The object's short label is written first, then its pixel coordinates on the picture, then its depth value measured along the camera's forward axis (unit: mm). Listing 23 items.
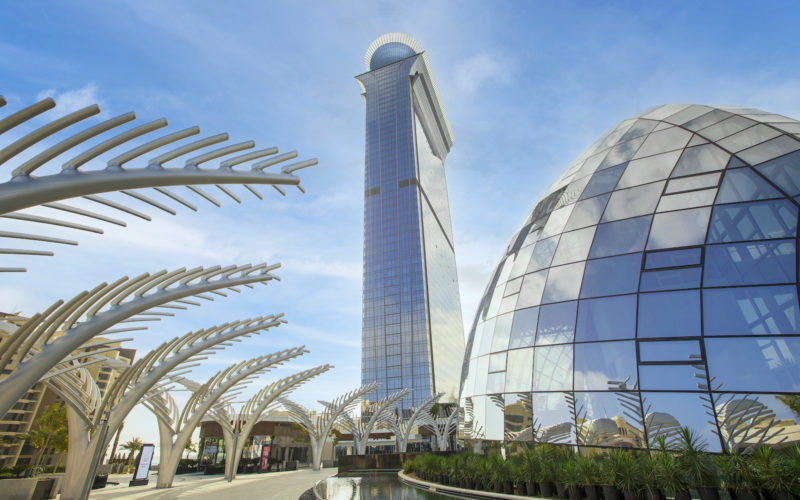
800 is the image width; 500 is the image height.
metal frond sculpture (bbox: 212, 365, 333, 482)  29281
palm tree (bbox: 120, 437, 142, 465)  56625
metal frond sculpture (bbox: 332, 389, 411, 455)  41969
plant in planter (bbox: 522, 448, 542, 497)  10672
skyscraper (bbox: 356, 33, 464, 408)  117688
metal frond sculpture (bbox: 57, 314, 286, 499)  15211
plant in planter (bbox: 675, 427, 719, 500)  8000
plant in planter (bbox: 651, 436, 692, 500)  8312
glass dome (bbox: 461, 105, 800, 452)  9992
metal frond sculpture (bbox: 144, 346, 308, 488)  23172
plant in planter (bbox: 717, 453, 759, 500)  7782
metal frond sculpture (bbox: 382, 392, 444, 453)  43469
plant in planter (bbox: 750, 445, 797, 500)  7492
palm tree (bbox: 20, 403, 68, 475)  40541
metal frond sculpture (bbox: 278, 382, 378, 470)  38781
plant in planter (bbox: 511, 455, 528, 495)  10984
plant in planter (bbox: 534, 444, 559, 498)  10320
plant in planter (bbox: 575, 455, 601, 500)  9367
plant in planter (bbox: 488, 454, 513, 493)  11508
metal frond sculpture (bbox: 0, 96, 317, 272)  6320
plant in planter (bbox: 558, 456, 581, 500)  9633
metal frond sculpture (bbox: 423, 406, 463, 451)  47903
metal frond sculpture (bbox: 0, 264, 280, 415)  10117
